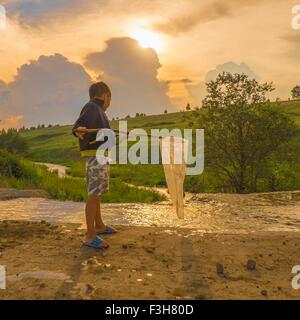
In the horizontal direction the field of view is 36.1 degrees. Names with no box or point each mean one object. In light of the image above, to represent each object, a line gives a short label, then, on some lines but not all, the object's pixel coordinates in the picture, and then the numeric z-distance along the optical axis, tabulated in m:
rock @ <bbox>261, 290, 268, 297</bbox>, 4.97
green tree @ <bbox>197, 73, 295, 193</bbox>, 18.14
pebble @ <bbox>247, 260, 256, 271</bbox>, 5.87
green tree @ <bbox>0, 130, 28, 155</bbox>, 48.12
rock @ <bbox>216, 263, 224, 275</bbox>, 5.66
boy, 6.71
